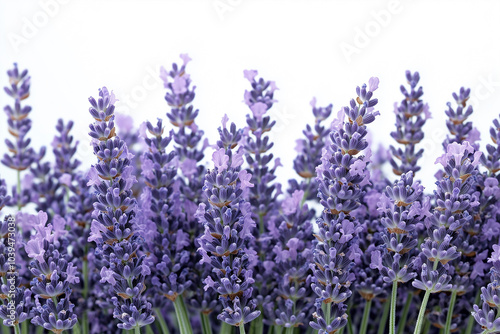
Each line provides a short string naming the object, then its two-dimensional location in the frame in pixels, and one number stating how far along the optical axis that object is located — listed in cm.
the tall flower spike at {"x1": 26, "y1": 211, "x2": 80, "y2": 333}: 45
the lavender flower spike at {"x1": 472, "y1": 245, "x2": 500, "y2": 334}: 44
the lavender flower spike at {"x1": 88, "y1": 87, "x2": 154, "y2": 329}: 44
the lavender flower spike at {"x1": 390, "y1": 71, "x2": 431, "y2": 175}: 49
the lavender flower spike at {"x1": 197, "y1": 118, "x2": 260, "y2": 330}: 44
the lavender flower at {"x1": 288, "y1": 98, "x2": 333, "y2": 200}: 50
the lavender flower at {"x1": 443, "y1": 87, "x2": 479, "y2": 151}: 48
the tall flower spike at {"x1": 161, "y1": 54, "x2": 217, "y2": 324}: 48
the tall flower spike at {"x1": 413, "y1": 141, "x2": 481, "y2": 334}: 44
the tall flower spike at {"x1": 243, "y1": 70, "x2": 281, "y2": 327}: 48
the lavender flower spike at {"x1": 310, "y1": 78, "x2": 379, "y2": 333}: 44
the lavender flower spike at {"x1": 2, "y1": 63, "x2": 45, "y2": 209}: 52
